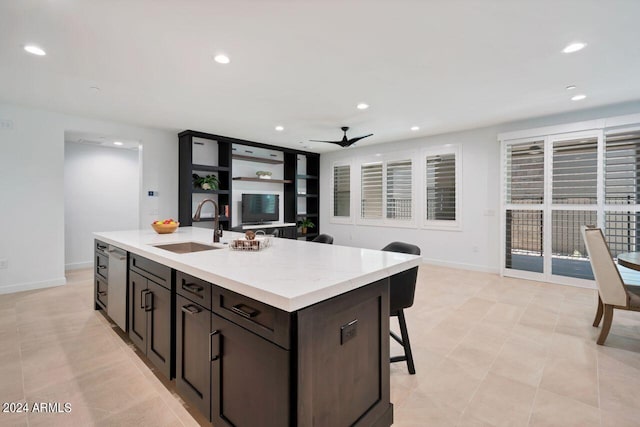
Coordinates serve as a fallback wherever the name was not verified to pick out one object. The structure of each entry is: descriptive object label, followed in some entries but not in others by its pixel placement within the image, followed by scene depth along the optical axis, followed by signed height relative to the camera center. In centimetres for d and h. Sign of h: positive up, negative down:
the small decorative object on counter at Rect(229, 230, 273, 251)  209 -24
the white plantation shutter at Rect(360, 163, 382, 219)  679 +48
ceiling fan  502 +118
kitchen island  113 -56
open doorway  558 +40
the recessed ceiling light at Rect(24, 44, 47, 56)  250 +139
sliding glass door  424 +14
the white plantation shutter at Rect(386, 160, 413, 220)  624 +46
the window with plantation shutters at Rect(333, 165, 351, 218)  740 +52
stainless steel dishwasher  252 -69
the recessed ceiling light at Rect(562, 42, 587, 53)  249 +142
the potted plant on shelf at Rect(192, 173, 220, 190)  556 +55
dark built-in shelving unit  543 +77
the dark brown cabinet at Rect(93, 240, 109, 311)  295 -68
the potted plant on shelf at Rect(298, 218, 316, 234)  757 -36
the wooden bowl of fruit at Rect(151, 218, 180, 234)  301 -17
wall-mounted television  644 +6
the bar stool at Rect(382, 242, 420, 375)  199 -59
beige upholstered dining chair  244 -60
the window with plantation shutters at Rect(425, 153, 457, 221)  564 +47
